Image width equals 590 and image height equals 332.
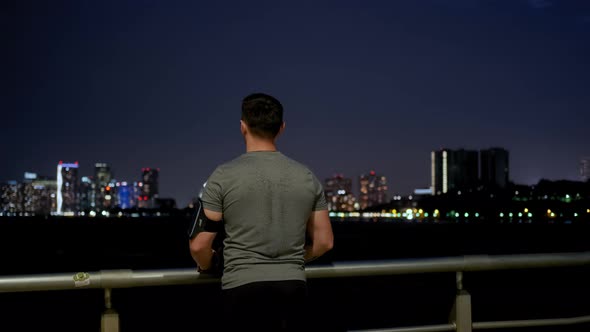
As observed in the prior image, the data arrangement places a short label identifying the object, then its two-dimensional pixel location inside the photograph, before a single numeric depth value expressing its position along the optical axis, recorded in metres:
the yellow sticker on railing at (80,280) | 3.63
